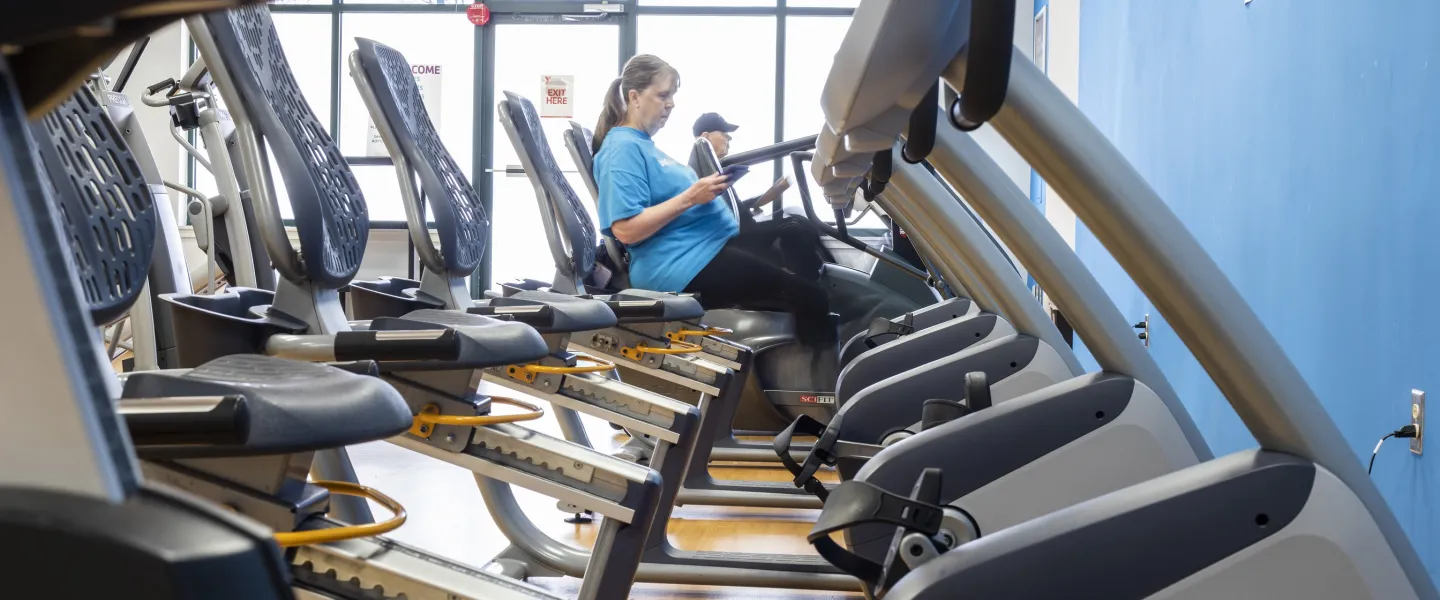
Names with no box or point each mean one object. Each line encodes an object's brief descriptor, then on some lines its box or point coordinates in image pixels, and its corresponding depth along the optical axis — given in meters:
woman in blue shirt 3.29
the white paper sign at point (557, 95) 8.24
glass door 8.21
